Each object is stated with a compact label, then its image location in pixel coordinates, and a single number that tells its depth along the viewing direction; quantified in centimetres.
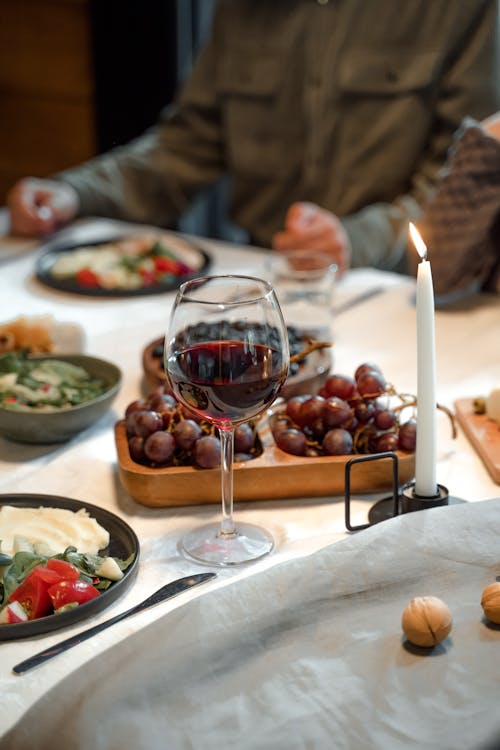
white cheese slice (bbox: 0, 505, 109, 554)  90
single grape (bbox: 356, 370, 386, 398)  106
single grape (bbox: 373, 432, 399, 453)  104
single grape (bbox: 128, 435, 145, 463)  103
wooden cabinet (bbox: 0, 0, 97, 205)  370
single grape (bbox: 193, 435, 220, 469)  100
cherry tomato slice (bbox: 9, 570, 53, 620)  80
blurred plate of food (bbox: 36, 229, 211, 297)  178
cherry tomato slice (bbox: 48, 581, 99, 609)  81
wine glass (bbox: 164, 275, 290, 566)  84
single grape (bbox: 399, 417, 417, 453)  103
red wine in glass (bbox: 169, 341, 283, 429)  84
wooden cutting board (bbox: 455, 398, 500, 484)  110
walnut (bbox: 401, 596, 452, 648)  72
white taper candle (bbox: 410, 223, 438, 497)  83
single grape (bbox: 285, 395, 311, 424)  106
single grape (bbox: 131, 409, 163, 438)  103
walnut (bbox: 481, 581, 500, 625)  75
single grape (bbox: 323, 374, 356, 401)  107
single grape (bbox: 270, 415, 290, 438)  107
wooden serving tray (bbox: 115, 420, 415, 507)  101
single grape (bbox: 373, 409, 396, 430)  105
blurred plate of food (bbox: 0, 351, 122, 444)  114
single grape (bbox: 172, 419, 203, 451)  102
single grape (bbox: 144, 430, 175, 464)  101
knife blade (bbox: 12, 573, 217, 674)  76
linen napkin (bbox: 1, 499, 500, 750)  65
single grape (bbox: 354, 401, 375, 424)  106
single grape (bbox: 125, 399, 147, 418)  108
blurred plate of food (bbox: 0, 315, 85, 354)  135
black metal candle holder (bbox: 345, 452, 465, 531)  91
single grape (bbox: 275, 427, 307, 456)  104
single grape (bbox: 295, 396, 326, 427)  105
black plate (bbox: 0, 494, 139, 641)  80
